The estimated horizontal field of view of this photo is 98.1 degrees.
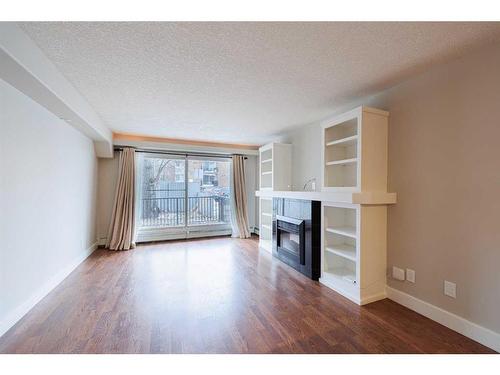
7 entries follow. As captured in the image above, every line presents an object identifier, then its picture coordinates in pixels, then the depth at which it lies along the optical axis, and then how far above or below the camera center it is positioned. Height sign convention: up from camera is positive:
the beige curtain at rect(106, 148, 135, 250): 4.32 -0.42
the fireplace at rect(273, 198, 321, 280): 2.94 -0.70
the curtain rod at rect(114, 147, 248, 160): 4.58 +0.81
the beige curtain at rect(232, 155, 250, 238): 5.37 -0.30
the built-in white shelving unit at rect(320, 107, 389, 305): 2.29 -0.30
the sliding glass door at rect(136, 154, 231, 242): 4.89 -0.20
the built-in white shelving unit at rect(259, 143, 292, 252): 4.23 +0.26
